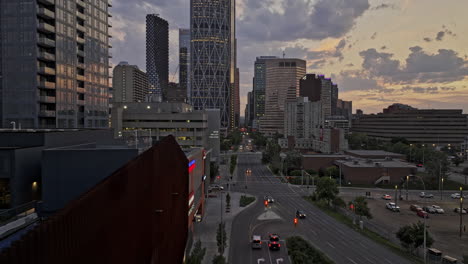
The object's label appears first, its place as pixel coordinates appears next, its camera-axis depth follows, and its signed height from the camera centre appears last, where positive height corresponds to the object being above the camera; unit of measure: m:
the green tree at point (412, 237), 33.09 -12.17
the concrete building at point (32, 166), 20.28 -2.97
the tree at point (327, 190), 52.44 -11.20
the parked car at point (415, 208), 53.09 -14.35
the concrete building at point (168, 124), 89.88 -0.12
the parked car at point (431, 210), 52.84 -14.61
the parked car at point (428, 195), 63.53 -14.61
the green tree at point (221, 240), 31.98 -12.43
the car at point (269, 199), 57.80 -14.39
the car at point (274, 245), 35.00 -13.71
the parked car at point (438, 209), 52.66 -14.46
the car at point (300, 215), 47.19 -14.06
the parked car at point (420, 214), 50.32 -14.56
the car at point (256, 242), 35.34 -13.80
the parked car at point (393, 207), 52.97 -14.29
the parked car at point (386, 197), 62.82 -14.73
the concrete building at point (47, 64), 50.44 +10.31
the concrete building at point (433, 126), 165.00 -0.71
